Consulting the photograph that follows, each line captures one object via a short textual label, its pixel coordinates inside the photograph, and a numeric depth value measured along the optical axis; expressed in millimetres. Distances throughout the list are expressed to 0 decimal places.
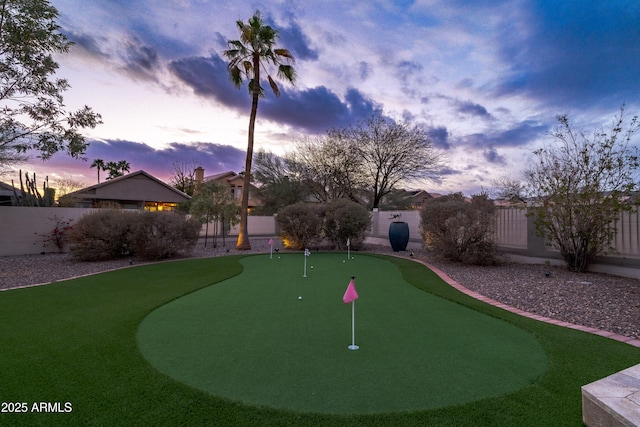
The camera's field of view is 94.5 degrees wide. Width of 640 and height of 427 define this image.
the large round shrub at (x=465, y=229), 8141
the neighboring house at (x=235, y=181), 25844
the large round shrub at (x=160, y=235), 9602
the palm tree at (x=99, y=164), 37562
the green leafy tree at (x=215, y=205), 12938
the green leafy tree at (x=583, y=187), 6406
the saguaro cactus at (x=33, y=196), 12172
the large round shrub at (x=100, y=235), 9164
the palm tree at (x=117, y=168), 37531
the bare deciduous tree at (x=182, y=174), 34019
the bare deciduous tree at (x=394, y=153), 18844
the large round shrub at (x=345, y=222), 11969
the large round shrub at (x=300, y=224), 12227
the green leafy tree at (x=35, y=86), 7078
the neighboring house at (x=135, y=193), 21688
